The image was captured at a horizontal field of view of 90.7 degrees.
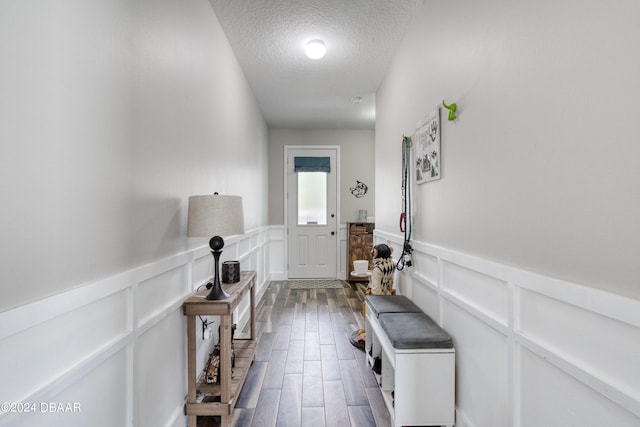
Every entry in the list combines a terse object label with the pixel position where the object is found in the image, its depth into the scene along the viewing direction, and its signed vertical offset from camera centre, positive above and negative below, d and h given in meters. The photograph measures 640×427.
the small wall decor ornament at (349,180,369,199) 5.77 +0.48
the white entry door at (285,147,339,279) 5.71 -0.01
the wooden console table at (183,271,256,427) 1.73 -0.82
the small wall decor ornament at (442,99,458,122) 1.70 +0.57
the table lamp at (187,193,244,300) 1.62 +0.00
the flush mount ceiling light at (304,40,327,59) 2.74 +1.46
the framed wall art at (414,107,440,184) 1.95 +0.45
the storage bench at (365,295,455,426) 1.63 -0.84
